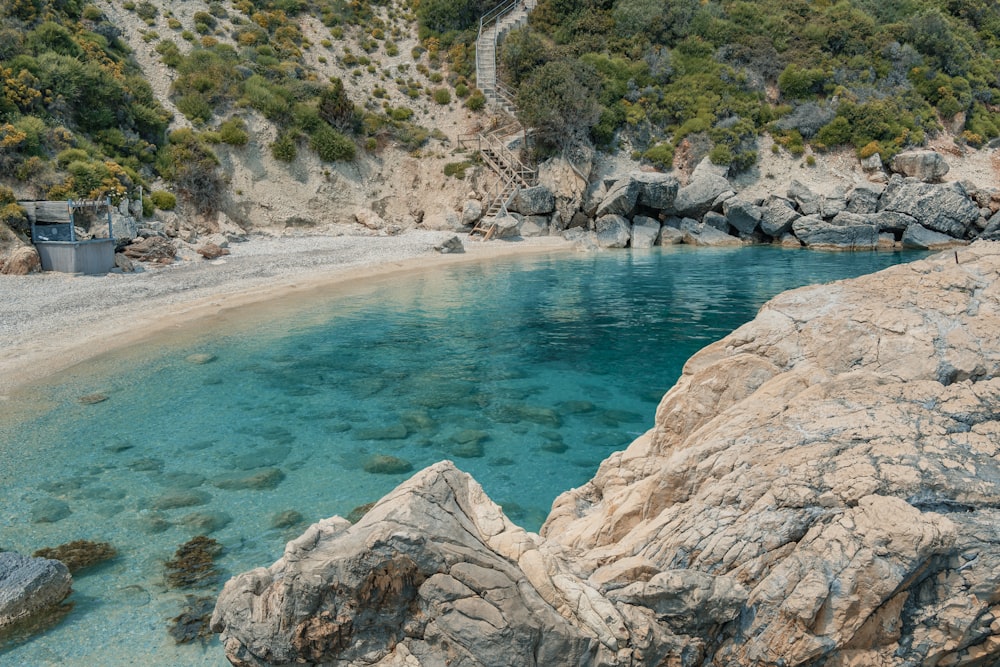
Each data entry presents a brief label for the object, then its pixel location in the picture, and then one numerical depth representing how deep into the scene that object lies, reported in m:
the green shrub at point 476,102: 48.28
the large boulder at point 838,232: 38.44
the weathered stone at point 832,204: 40.34
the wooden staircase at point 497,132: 42.03
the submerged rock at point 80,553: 8.60
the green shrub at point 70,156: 28.83
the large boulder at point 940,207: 37.81
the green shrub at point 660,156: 45.94
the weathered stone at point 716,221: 41.28
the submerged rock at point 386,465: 11.45
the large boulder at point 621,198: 39.66
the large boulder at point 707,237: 40.44
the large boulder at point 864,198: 40.03
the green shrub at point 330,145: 41.59
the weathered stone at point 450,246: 34.94
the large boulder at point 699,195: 41.16
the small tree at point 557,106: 42.81
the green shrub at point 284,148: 40.22
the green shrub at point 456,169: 43.72
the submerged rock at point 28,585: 7.32
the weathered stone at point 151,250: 26.78
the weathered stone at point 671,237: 41.03
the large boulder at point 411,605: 4.41
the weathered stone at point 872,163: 45.16
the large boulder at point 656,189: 39.97
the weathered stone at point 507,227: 39.38
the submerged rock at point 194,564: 8.28
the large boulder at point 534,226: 41.02
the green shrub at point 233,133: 38.84
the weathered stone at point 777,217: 40.22
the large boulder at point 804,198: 40.94
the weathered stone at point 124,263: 25.47
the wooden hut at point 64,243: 23.98
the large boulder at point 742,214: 40.53
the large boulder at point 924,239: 37.47
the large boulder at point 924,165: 43.00
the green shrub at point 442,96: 49.34
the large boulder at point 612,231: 39.62
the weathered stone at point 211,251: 29.16
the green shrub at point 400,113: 47.59
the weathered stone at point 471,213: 41.09
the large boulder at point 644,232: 39.97
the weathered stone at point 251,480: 10.84
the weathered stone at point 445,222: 41.25
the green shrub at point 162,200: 32.41
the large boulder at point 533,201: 40.94
